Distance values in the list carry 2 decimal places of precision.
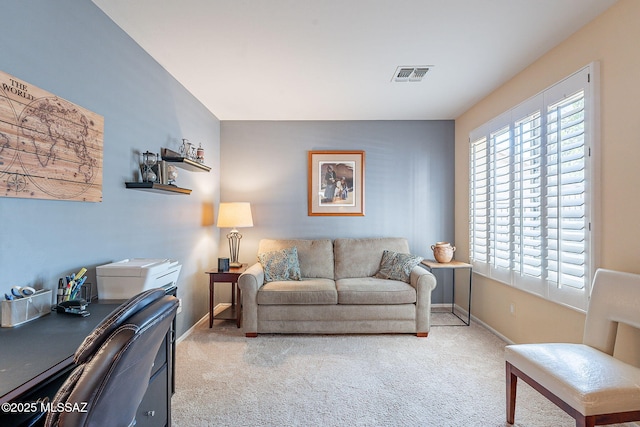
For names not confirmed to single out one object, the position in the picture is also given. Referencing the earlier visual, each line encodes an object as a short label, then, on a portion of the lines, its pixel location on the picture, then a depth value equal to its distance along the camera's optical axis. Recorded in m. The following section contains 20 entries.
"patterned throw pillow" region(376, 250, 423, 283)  3.52
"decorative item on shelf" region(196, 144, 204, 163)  3.31
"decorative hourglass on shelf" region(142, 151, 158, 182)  2.42
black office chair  0.78
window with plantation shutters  2.16
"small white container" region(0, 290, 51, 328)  1.32
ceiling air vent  2.78
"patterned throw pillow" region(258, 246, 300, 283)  3.54
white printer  1.87
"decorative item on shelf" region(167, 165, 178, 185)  2.61
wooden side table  3.42
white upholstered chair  1.42
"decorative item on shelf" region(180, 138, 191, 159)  3.10
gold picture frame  4.27
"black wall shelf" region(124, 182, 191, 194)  2.29
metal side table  3.52
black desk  0.90
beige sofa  3.20
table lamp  3.72
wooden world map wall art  1.42
